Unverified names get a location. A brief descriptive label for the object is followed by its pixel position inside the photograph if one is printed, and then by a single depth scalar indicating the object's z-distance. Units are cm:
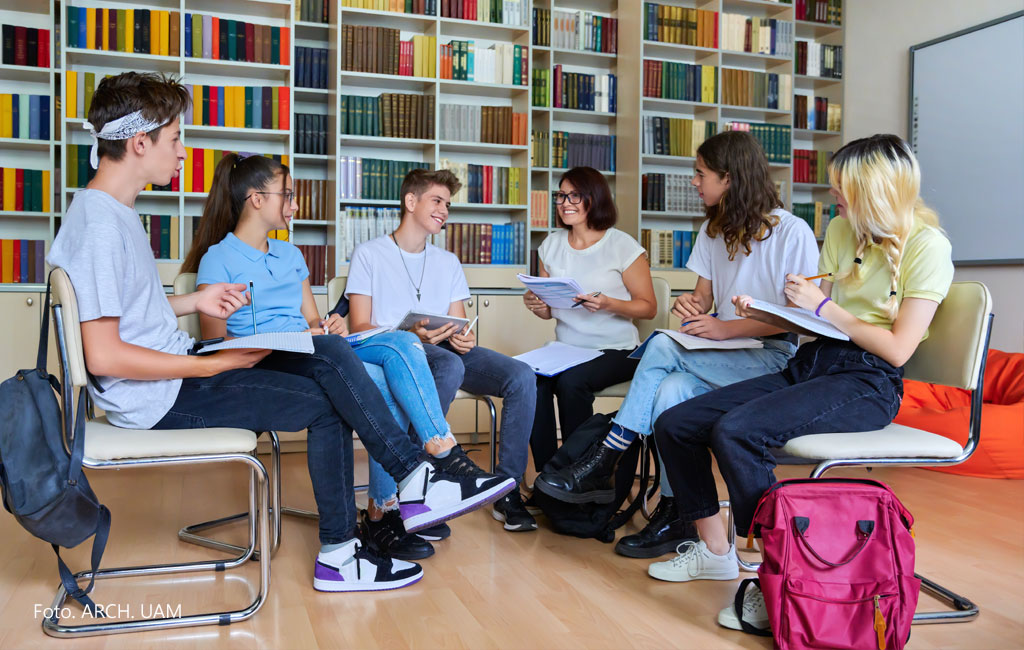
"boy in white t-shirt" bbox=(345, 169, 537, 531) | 252
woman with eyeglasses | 267
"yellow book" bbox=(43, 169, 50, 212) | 391
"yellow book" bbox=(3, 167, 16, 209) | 387
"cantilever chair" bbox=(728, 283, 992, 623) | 177
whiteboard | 399
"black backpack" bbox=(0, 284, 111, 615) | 158
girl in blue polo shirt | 225
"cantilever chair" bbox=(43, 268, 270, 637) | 161
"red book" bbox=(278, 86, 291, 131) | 412
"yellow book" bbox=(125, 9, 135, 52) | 388
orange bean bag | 329
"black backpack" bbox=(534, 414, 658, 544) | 233
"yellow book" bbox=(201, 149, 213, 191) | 409
